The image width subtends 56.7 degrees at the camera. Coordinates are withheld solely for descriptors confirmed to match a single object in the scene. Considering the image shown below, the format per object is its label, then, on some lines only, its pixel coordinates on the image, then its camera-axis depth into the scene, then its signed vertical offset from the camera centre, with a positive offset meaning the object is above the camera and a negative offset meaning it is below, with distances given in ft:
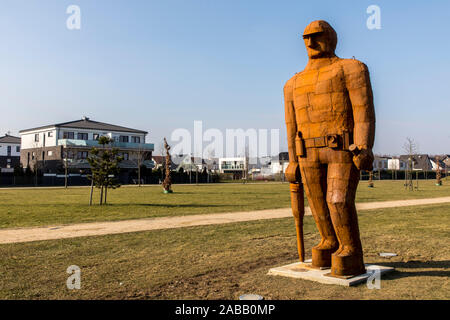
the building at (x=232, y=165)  351.95 +4.69
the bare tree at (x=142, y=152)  208.76 +9.77
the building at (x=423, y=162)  363.76 +6.16
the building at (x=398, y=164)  333.52 +4.50
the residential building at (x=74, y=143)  194.18 +13.79
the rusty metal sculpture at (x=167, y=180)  106.25 -2.36
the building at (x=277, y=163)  296.42 +5.46
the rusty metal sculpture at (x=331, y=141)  19.40 +1.39
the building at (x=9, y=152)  238.68 +11.82
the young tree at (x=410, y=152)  136.56 +5.61
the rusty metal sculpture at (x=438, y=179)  164.85 -4.22
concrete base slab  18.80 -5.02
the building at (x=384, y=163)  352.49 +5.55
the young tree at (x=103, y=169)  69.41 +0.38
